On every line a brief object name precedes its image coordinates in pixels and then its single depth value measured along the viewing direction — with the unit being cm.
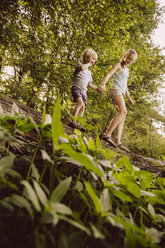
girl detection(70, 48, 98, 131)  371
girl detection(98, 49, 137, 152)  350
